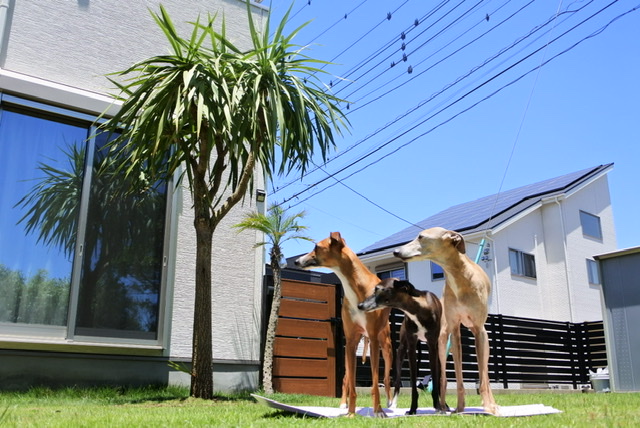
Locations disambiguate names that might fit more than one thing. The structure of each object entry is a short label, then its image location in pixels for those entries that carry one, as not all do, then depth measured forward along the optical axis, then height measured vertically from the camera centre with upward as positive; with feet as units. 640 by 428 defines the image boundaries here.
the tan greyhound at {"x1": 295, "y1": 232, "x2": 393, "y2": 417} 10.71 +1.18
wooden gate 24.07 +0.89
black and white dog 10.38 +0.86
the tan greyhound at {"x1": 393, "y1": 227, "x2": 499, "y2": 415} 10.61 +1.29
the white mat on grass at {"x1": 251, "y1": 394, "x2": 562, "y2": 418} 10.62 -0.94
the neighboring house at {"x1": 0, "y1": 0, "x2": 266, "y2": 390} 19.54 +4.06
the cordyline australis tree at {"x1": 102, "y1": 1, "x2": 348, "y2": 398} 16.88 +7.18
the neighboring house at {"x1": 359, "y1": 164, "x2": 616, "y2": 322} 50.88 +10.08
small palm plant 23.16 +5.02
